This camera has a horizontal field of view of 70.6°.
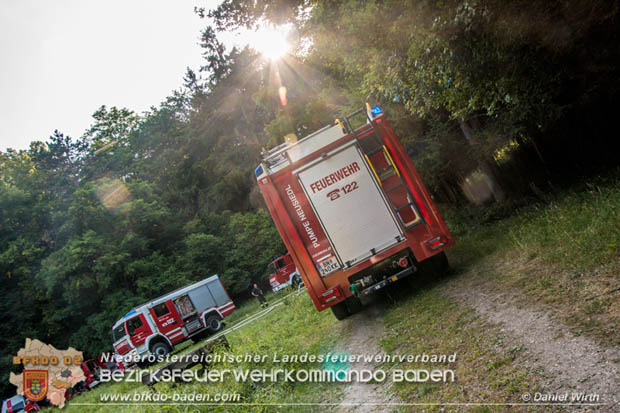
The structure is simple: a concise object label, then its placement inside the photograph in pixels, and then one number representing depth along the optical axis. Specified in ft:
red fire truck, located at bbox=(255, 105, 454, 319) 27.27
